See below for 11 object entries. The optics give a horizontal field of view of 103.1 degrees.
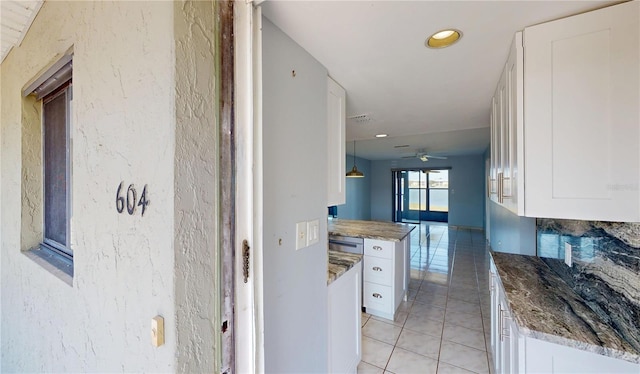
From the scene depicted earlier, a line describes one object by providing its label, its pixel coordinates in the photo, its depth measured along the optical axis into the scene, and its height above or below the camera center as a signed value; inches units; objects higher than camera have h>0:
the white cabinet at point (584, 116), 36.6 +10.7
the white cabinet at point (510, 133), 44.6 +11.0
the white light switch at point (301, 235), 48.7 -9.4
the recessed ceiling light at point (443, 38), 45.4 +27.5
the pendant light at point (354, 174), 206.2 +10.1
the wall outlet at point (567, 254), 58.2 -16.1
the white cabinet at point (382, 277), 106.2 -39.1
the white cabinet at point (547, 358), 35.6 -26.1
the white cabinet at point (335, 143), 63.4 +11.3
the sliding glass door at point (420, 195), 352.5 -12.5
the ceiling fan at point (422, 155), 247.0 +31.6
